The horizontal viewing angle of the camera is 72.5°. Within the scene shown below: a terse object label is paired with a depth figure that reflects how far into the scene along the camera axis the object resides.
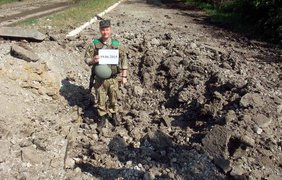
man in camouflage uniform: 2.99
